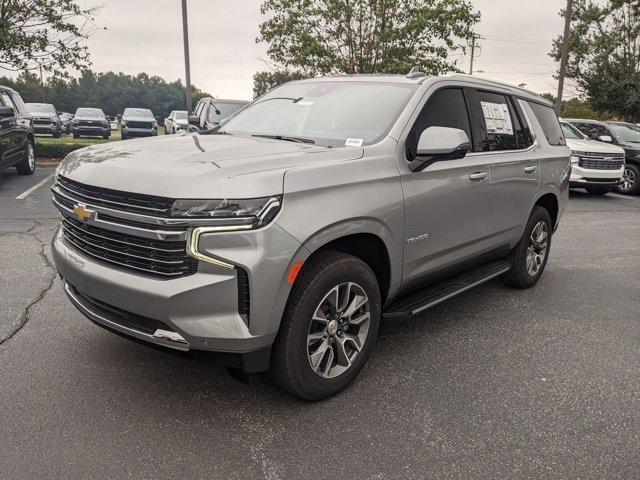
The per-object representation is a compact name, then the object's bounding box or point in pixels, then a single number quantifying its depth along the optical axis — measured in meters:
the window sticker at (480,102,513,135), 4.24
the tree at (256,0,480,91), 15.91
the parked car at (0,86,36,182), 9.63
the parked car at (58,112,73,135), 33.79
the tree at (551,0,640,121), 23.31
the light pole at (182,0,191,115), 16.39
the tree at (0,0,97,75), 12.77
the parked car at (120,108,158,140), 26.12
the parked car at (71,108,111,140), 26.09
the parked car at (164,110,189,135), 22.44
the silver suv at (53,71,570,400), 2.45
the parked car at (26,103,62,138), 25.92
